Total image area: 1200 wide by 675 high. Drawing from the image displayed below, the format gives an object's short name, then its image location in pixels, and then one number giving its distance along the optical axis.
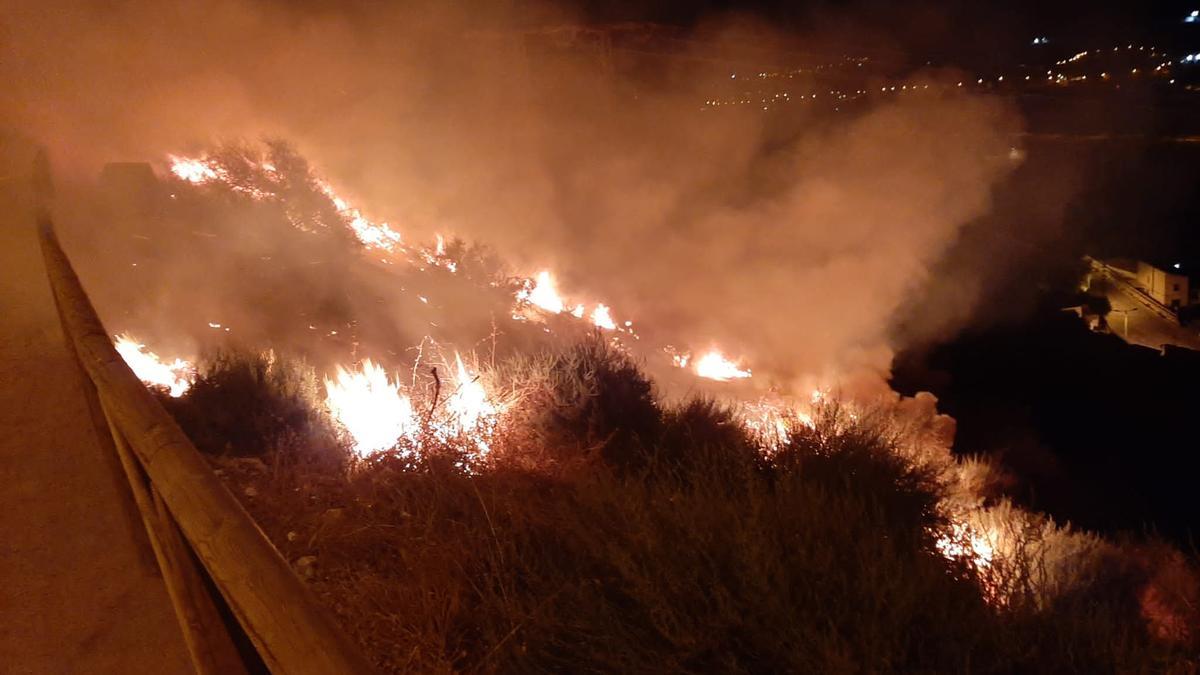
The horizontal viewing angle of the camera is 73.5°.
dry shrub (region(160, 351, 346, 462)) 4.60
